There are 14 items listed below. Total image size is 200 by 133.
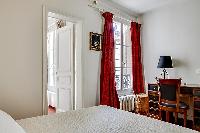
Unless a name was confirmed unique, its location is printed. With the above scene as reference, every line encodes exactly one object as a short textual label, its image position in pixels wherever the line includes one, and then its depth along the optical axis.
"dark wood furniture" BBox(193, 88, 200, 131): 2.39
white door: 2.72
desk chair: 2.33
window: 3.45
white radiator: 3.17
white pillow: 0.77
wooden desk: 2.41
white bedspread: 1.06
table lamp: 2.88
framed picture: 2.71
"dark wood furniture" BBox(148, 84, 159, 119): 2.89
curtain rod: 2.73
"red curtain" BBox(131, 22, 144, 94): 3.46
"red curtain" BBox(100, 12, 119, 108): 2.79
